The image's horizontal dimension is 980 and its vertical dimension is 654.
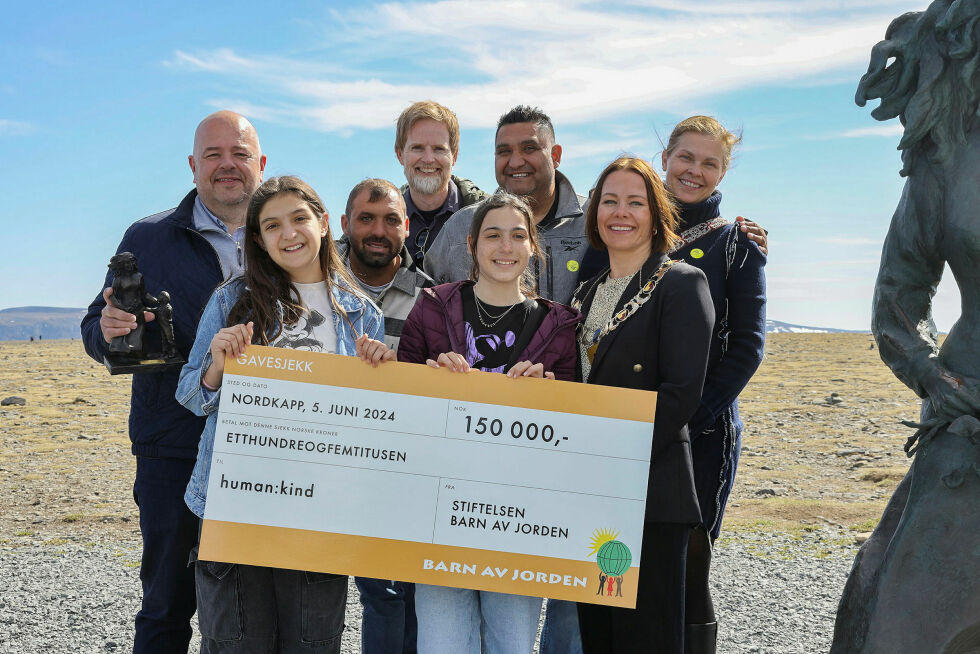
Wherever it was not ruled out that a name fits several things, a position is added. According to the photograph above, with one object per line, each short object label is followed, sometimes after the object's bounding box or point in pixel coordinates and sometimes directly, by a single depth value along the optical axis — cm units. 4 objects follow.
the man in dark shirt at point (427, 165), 600
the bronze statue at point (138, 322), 457
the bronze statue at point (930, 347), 333
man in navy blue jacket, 492
